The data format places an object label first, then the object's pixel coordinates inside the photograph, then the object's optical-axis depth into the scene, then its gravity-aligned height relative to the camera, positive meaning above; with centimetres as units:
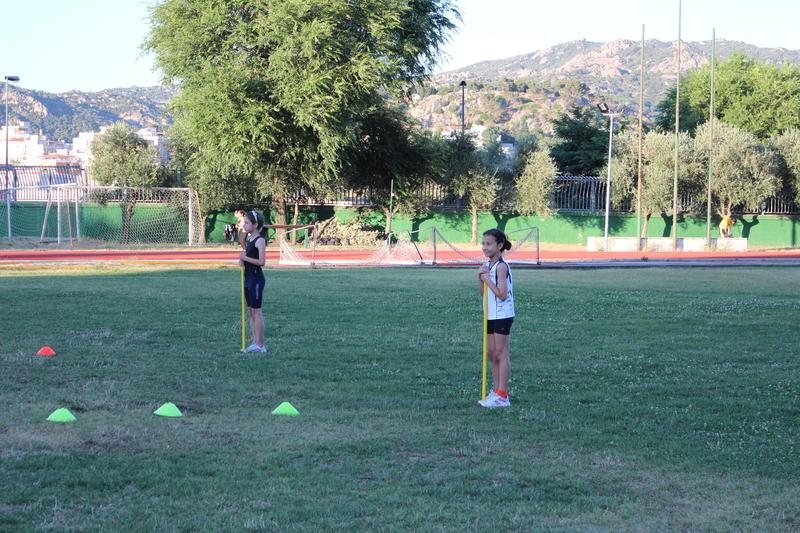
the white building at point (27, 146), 15175 +1793
